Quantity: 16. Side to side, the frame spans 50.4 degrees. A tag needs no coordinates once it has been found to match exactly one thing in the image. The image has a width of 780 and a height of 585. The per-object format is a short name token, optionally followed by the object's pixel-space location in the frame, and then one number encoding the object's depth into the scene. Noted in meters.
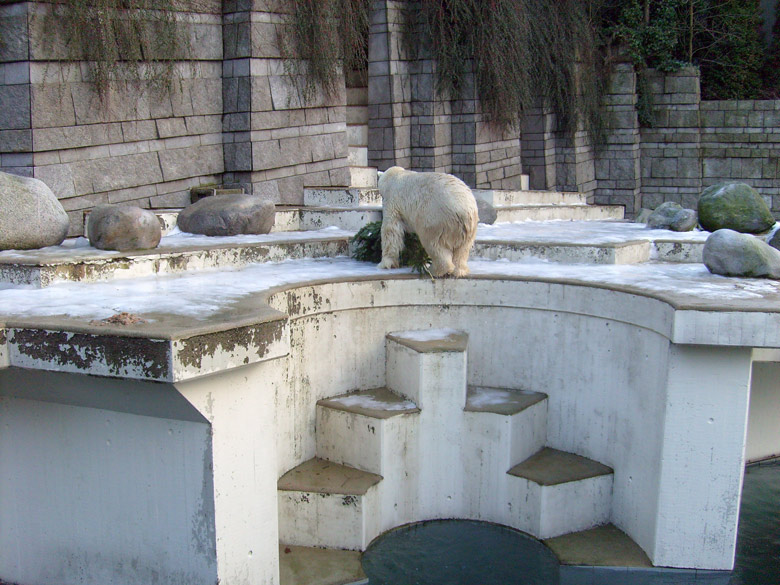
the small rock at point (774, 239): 7.16
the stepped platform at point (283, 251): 5.15
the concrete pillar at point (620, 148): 15.08
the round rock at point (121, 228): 5.73
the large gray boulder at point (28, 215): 5.60
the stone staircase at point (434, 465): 4.95
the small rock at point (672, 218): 8.26
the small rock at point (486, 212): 8.30
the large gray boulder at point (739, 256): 5.59
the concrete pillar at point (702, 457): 4.57
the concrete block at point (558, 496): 5.06
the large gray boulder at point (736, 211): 8.03
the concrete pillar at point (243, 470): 3.82
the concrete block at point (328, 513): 4.86
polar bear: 5.43
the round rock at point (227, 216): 6.85
